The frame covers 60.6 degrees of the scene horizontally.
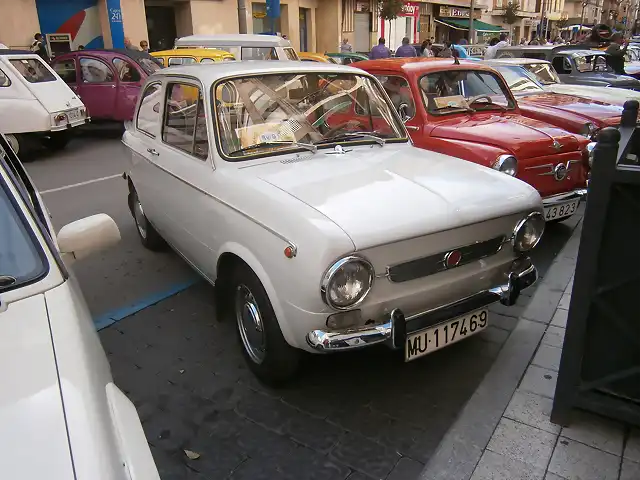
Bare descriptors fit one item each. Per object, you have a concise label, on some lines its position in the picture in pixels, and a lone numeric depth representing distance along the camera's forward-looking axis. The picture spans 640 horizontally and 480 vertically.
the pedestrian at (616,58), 12.39
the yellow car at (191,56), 11.58
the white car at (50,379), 1.40
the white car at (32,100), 9.16
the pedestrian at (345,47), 22.06
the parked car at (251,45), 12.77
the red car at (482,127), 5.13
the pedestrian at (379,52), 15.85
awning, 38.47
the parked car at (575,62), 11.35
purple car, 11.25
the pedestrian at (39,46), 15.56
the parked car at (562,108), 6.69
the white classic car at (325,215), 2.68
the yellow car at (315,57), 13.70
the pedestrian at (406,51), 15.28
